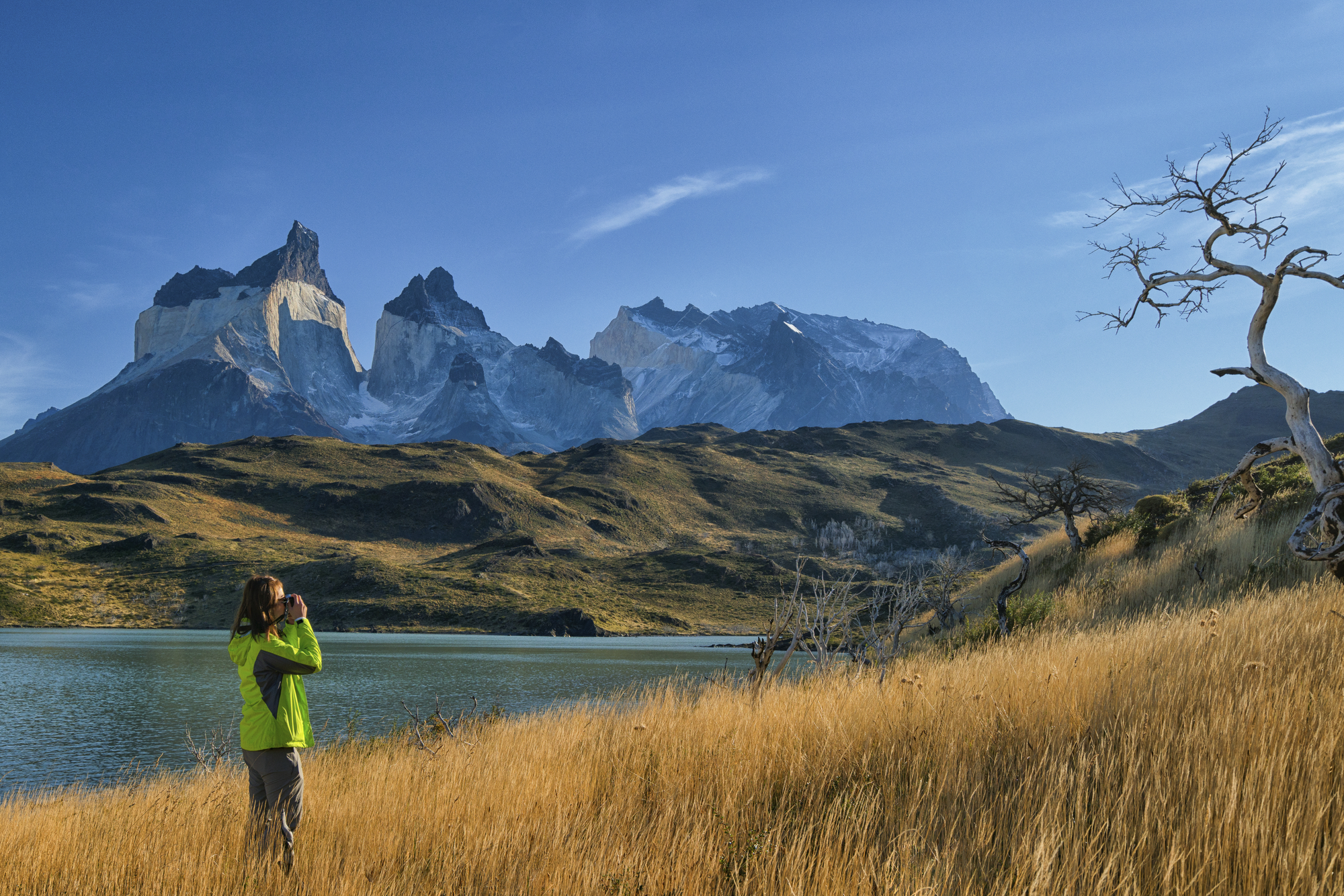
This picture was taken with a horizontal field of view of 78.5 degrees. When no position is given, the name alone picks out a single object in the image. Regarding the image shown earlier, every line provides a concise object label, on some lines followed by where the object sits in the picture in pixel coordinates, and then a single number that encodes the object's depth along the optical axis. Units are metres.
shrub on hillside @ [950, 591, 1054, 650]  15.34
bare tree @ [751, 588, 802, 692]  11.30
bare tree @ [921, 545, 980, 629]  23.34
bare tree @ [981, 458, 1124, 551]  25.39
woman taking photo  5.50
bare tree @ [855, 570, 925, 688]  14.98
